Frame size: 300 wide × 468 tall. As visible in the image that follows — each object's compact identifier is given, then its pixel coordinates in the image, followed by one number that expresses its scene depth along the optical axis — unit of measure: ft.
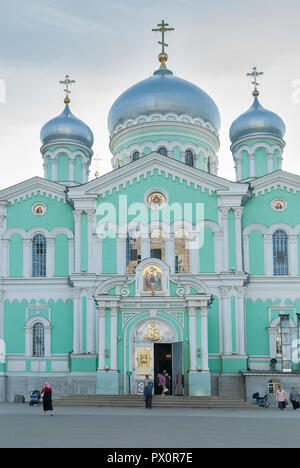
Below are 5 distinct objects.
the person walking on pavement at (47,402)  66.69
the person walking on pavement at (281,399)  79.25
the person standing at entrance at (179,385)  83.15
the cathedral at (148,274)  87.76
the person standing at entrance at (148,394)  75.61
